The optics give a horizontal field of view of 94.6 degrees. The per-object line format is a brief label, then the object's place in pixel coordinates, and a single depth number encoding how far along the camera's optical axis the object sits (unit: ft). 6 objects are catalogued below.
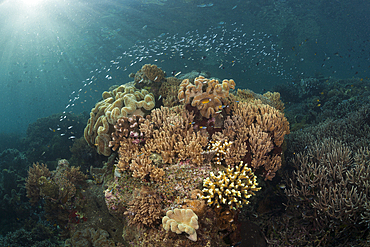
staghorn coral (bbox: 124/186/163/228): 11.41
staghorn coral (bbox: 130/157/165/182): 13.19
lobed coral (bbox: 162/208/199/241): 10.05
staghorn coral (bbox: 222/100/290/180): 15.20
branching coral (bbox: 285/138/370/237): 11.97
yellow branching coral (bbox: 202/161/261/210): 11.48
